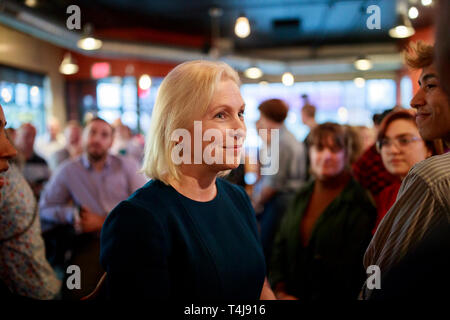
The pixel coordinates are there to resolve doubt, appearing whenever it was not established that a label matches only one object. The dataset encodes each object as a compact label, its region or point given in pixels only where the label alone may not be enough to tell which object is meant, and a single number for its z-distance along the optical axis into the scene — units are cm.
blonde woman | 86
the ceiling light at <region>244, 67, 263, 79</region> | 802
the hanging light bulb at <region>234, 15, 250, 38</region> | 500
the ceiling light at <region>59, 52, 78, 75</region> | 605
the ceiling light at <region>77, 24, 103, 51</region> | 479
